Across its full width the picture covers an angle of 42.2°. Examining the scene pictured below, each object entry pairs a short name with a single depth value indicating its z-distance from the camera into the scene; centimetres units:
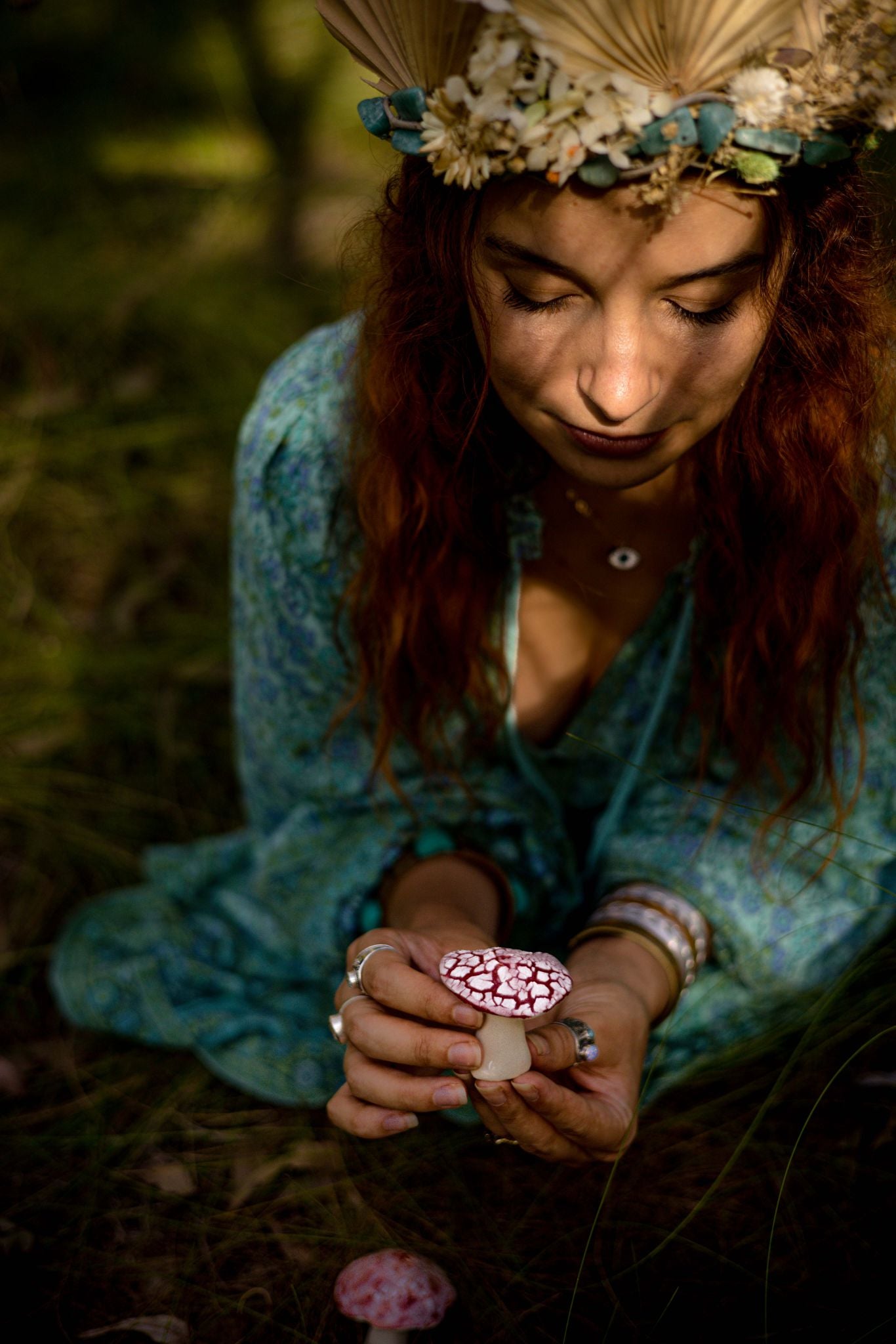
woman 131
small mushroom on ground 141
